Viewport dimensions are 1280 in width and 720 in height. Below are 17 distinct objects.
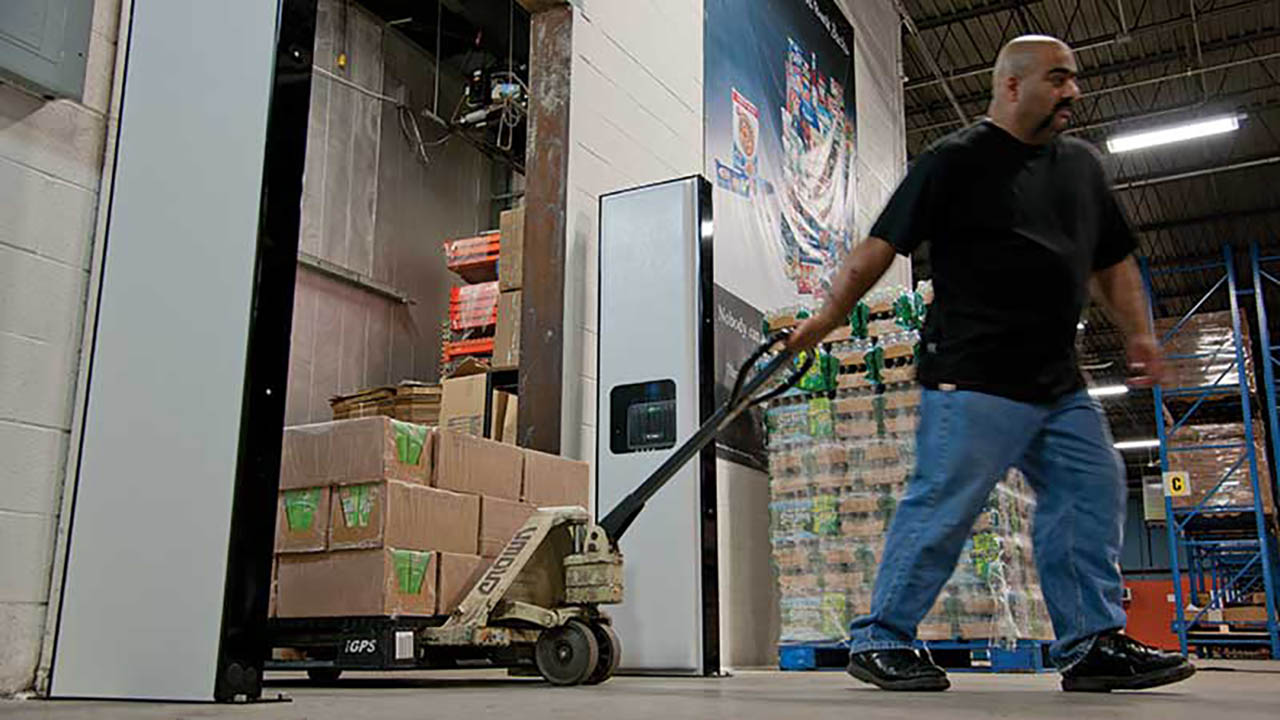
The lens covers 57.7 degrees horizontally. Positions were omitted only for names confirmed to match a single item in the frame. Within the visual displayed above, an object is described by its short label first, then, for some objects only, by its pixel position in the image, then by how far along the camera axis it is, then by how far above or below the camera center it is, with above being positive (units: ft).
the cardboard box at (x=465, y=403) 19.33 +3.61
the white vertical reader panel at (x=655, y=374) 15.11 +3.39
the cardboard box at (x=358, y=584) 12.27 +0.40
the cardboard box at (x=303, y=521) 12.75 +1.08
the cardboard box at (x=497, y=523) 13.88 +1.19
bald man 9.84 +2.19
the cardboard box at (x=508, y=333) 19.25 +4.70
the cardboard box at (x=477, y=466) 13.39 +1.84
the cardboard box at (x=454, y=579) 12.94 +0.48
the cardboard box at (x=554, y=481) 15.12 +1.88
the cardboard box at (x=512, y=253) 19.30 +6.01
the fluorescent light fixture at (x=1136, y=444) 88.59 +13.97
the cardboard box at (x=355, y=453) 12.61 +1.82
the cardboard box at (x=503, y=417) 18.74 +3.27
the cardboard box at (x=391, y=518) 12.42 +1.11
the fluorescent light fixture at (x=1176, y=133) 41.19 +17.27
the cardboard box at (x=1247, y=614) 45.78 +0.56
